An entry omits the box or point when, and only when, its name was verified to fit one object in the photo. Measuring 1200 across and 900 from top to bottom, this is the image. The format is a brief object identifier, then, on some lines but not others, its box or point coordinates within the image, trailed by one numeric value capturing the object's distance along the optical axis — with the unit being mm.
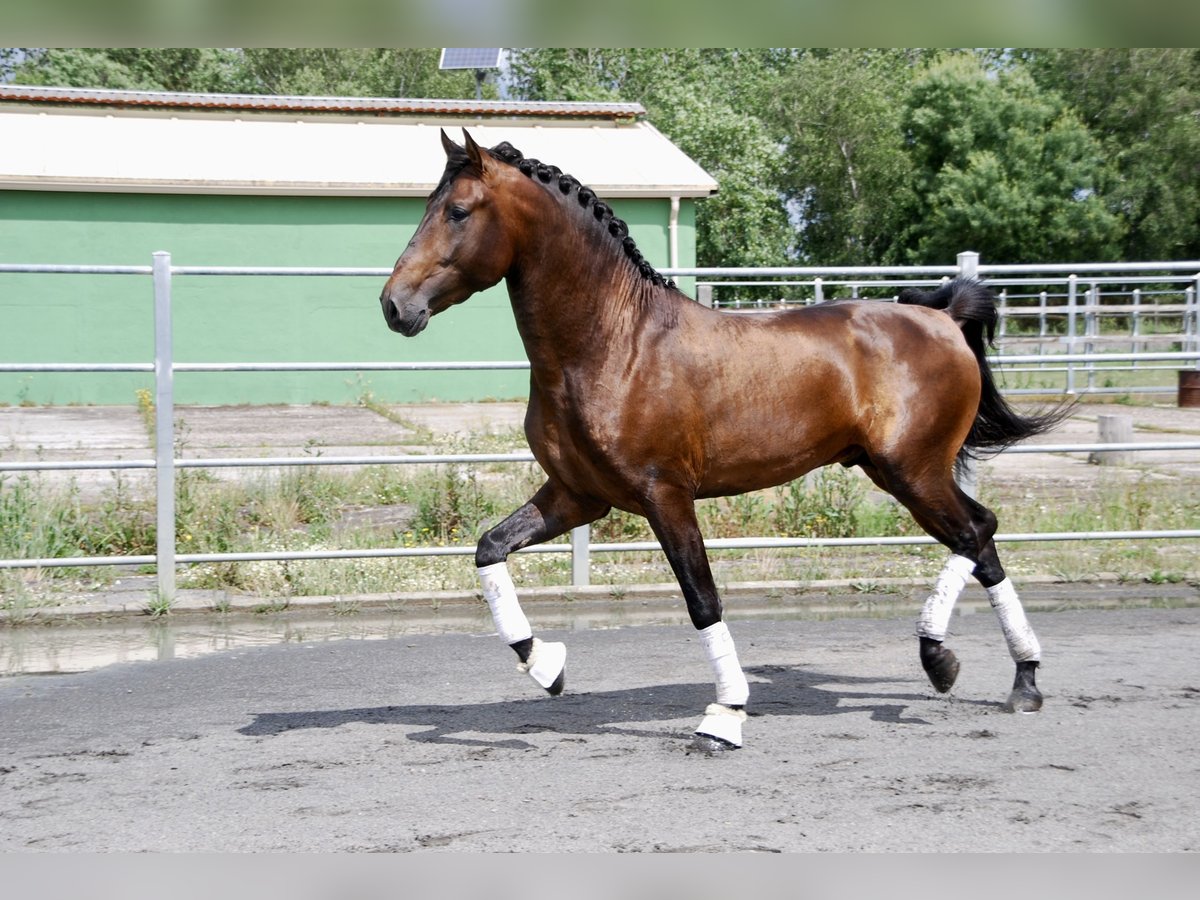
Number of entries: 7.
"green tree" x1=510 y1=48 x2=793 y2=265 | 37062
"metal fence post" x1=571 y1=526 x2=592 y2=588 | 8562
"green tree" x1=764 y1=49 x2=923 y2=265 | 50094
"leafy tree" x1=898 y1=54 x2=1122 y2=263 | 39875
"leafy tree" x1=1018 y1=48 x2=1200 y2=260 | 37859
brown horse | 5113
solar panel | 25047
